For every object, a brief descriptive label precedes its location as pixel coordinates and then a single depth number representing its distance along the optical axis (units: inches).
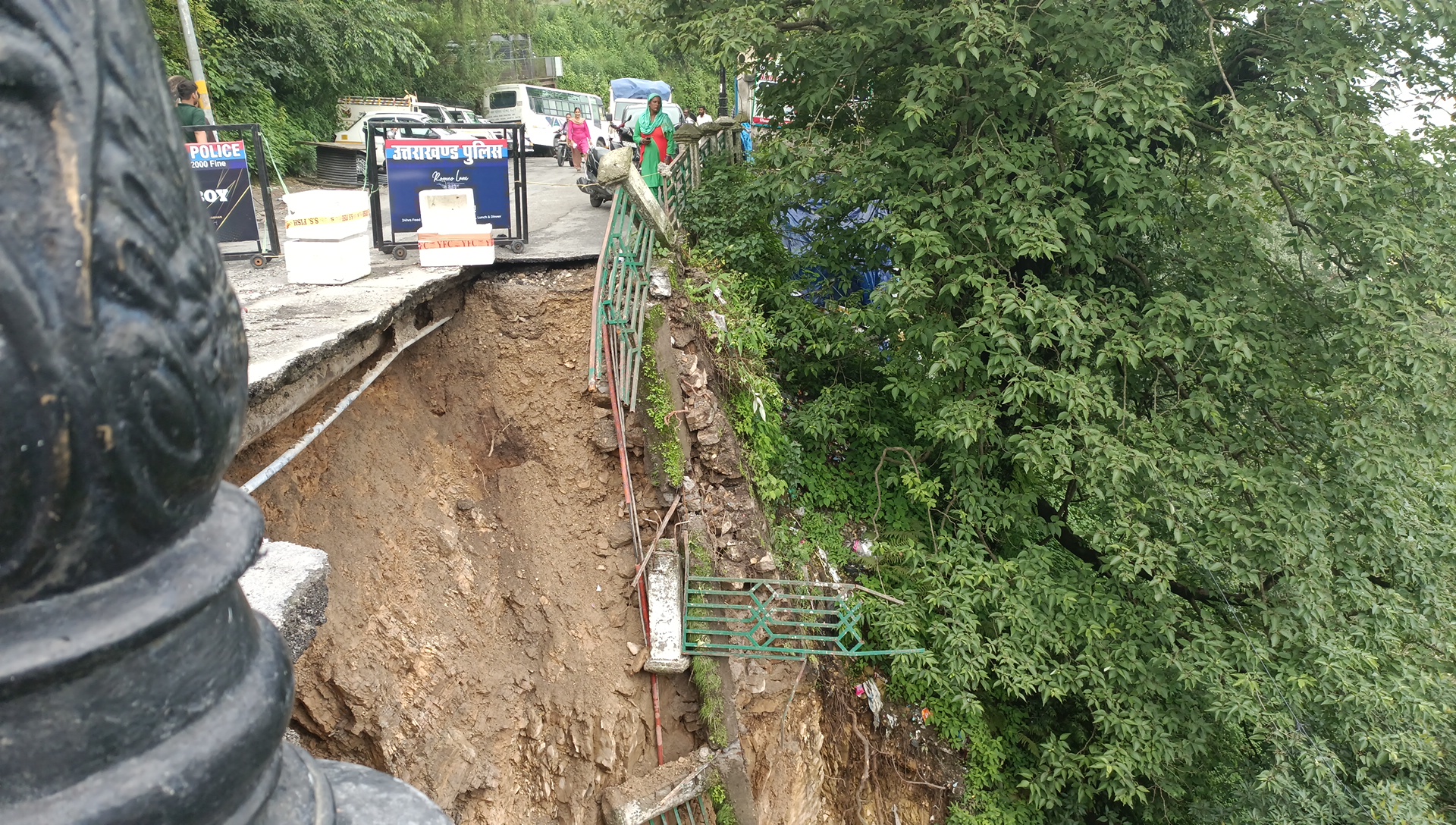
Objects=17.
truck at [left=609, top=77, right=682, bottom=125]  1009.5
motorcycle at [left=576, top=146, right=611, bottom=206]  389.4
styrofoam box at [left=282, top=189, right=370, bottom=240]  218.7
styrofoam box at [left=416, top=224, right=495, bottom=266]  239.0
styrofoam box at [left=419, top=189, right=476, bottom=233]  244.1
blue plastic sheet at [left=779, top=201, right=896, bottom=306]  321.7
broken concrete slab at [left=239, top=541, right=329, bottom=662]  91.1
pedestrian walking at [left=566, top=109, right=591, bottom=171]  740.6
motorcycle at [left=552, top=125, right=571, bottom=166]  777.6
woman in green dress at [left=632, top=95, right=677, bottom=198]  339.6
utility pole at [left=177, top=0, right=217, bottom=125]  417.4
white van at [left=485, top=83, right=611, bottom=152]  927.7
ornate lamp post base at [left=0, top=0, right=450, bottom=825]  25.8
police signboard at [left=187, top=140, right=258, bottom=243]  247.6
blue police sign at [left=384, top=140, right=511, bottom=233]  257.9
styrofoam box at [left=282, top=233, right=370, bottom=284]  220.8
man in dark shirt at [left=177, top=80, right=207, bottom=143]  272.2
